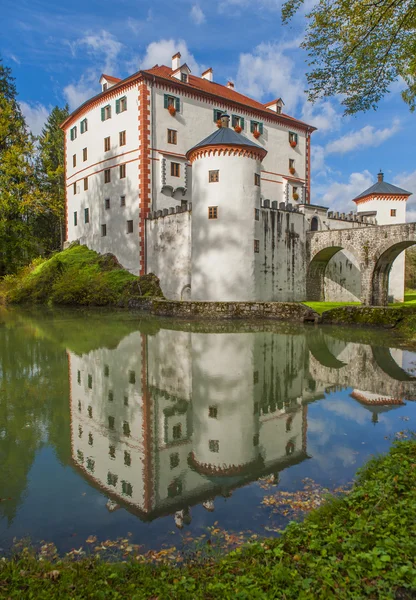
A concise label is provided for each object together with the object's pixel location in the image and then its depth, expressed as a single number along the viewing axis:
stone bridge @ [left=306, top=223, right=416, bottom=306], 23.75
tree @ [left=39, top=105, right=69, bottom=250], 44.55
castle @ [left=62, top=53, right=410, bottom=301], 24.19
